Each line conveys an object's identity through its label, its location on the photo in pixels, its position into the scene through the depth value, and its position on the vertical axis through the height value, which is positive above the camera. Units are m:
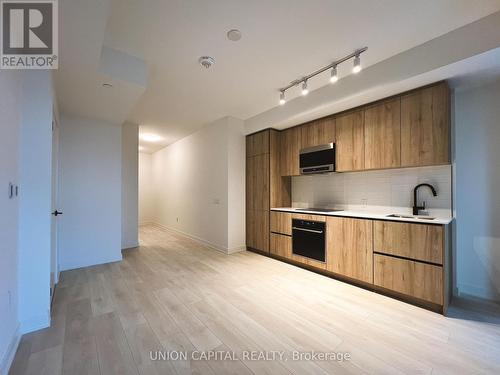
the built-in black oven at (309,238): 3.12 -0.76
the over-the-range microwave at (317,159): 3.29 +0.48
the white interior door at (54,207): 2.66 -0.25
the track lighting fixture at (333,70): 2.28 +1.43
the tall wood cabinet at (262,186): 4.07 +0.05
